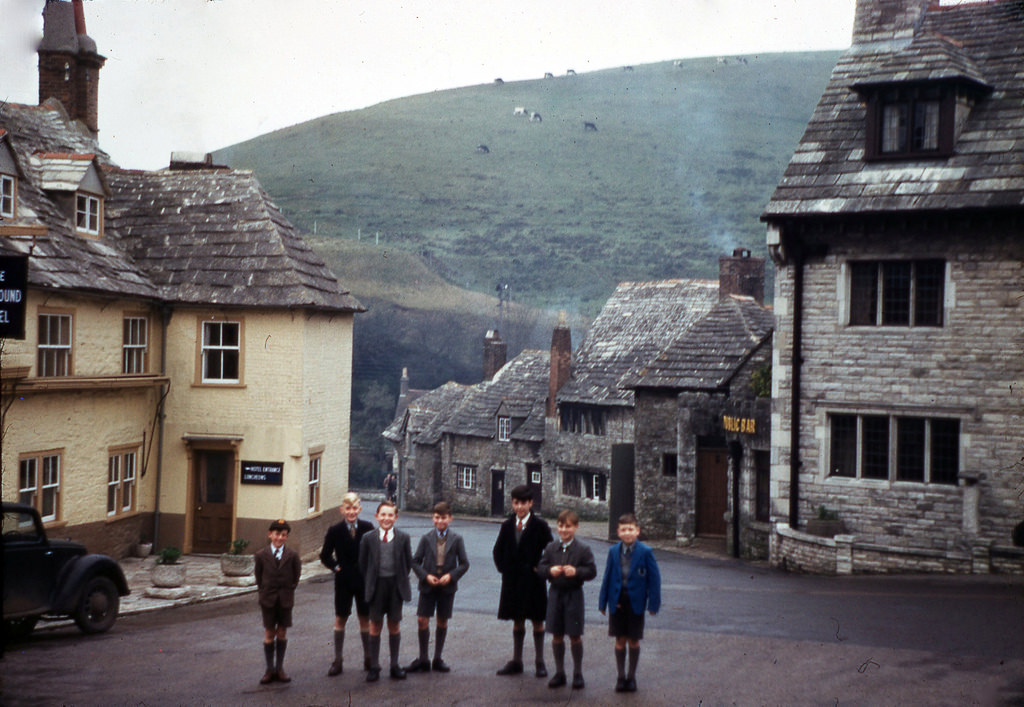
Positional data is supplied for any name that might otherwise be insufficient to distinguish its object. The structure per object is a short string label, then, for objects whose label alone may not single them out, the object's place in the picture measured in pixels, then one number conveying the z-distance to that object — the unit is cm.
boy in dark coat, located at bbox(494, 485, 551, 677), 1164
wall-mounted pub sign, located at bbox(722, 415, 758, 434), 2808
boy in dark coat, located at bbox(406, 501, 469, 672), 1180
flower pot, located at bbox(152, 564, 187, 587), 1967
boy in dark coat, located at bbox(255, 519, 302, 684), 1171
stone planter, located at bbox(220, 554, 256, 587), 2103
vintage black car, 1380
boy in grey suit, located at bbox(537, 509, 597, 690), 1116
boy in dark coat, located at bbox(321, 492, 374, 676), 1200
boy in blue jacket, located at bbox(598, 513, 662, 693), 1106
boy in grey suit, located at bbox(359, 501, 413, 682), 1169
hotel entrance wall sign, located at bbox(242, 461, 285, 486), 2436
